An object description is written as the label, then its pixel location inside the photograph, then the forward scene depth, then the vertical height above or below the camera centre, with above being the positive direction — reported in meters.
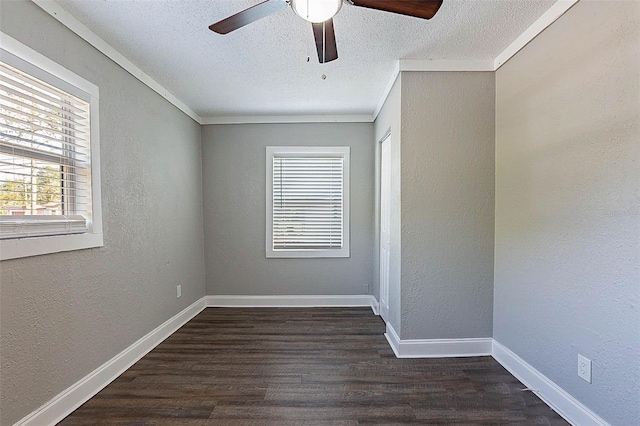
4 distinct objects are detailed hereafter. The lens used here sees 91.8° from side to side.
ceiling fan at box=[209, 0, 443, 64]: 1.39 +0.93
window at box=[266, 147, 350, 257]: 4.04 +0.01
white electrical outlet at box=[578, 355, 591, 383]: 1.72 -0.91
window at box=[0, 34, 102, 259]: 1.61 +0.31
